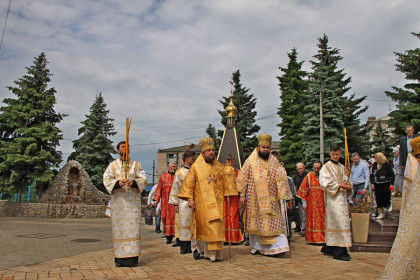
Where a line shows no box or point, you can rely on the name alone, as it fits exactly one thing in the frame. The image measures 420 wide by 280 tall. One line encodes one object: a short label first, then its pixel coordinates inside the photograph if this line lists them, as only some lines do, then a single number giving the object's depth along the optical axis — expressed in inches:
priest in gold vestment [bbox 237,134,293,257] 280.8
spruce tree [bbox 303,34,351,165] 1043.9
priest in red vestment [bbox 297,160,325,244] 349.7
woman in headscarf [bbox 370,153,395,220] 391.2
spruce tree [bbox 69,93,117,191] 1144.2
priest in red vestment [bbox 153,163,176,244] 373.4
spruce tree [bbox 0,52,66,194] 927.0
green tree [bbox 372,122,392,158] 1460.4
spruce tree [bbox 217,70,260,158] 1405.0
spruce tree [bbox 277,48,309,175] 1215.6
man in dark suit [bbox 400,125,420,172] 316.2
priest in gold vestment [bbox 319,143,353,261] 267.7
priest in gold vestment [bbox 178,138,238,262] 257.1
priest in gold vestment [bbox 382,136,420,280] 94.8
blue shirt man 380.5
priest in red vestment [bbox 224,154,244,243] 334.0
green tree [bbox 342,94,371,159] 1109.1
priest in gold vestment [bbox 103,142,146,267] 237.0
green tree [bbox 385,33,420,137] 909.2
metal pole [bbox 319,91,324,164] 940.0
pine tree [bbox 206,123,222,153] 1637.6
